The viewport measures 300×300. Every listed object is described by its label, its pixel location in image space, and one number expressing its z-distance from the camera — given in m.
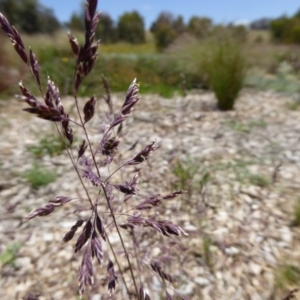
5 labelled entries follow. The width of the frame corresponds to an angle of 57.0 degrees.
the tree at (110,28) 27.36
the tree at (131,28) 27.62
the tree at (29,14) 22.02
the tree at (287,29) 19.47
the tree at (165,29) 21.74
